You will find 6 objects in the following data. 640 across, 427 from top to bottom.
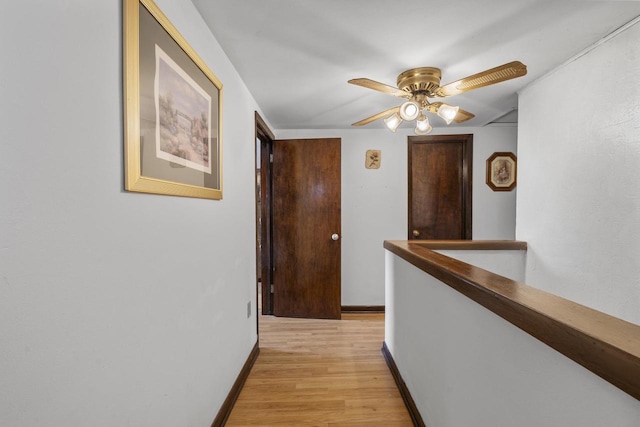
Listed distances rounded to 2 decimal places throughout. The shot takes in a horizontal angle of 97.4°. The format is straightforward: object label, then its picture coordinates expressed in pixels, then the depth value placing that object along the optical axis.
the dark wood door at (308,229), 3.11
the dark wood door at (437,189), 3.34
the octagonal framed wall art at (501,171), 3.27
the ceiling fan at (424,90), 1.54
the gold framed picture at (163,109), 0.85
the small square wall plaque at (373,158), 3.34
